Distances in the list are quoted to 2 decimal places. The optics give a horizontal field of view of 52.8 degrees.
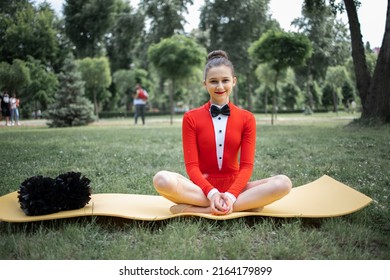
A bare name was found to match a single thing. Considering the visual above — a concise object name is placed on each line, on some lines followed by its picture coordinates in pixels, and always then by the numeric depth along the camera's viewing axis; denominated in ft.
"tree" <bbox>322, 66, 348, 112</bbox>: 78.81
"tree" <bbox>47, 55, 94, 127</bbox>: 50.60
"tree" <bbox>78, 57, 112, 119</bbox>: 70.98
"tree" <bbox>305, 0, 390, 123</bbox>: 33.71
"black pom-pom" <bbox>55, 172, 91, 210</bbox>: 10.14
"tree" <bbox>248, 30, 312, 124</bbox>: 45.44
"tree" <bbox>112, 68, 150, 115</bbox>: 100.73
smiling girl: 9.82
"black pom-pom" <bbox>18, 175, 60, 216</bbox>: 9.76
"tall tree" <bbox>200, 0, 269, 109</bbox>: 45.51
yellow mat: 9.65
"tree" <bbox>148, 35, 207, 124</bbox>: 54.45
